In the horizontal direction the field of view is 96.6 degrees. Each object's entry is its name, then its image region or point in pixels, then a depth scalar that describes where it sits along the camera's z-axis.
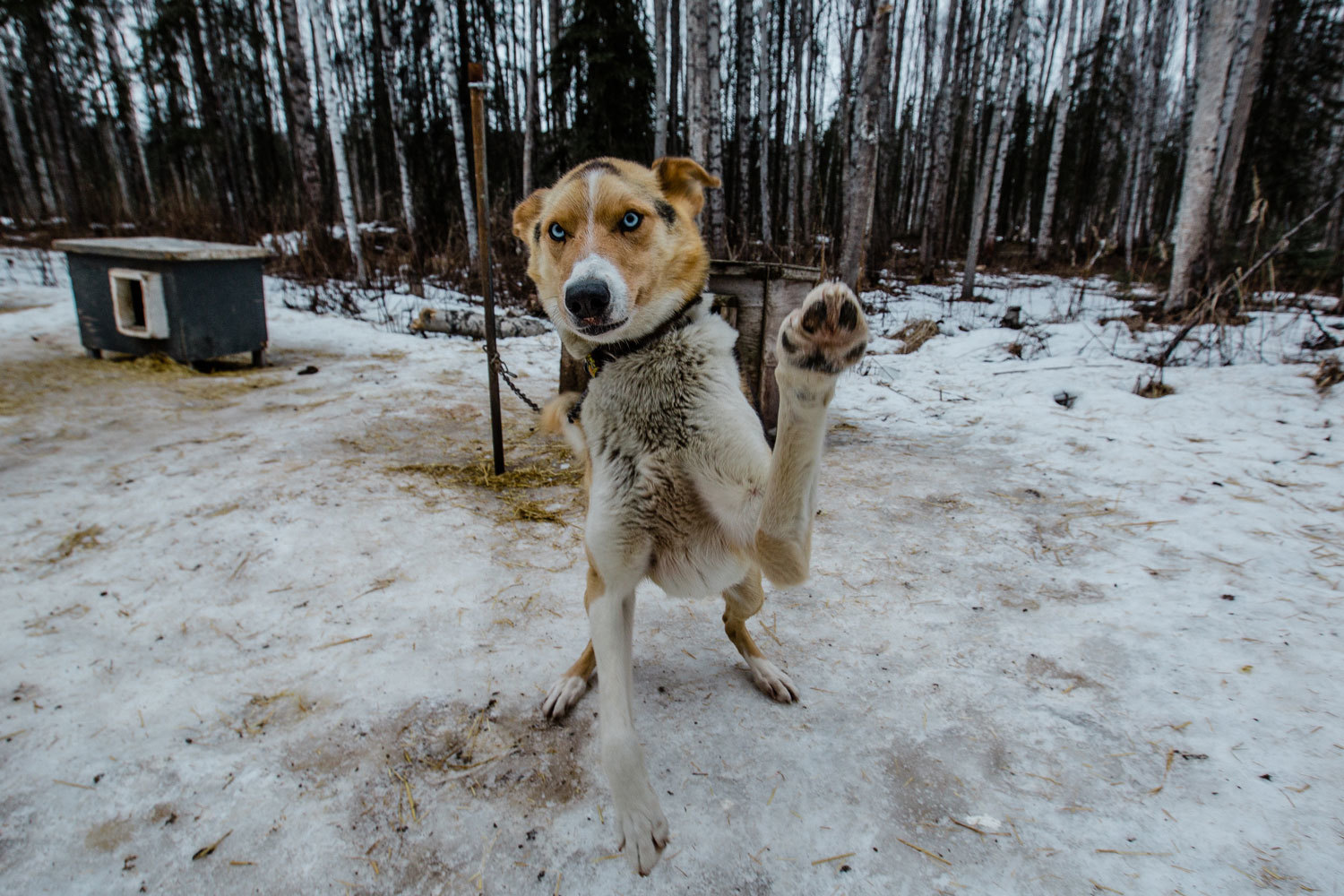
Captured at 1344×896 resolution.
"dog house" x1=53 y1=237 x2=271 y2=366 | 5.48
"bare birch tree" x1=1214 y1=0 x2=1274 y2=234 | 9.07
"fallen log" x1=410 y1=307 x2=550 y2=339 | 7.51
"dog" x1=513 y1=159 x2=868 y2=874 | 1.47
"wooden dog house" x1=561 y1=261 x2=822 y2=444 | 3.61
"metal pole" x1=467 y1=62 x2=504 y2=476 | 2.91
